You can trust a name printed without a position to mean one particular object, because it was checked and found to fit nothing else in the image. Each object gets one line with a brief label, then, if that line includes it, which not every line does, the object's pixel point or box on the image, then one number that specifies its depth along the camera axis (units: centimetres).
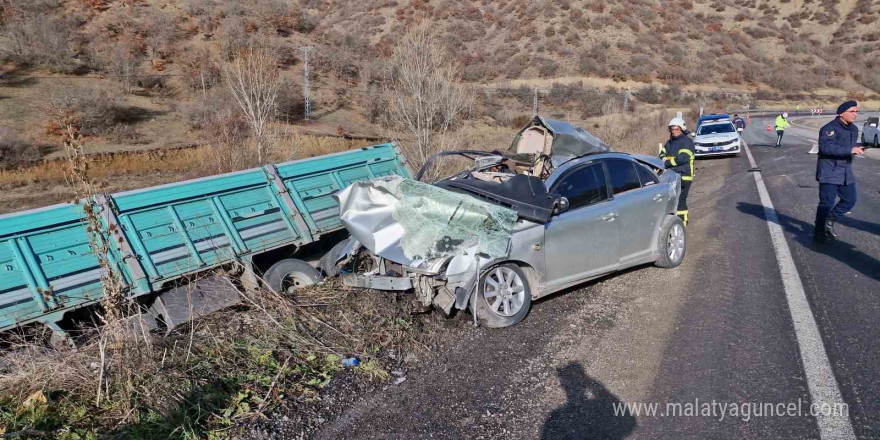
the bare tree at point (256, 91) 1511
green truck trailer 533
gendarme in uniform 743
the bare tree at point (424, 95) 1599
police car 2008
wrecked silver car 531
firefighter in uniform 859
